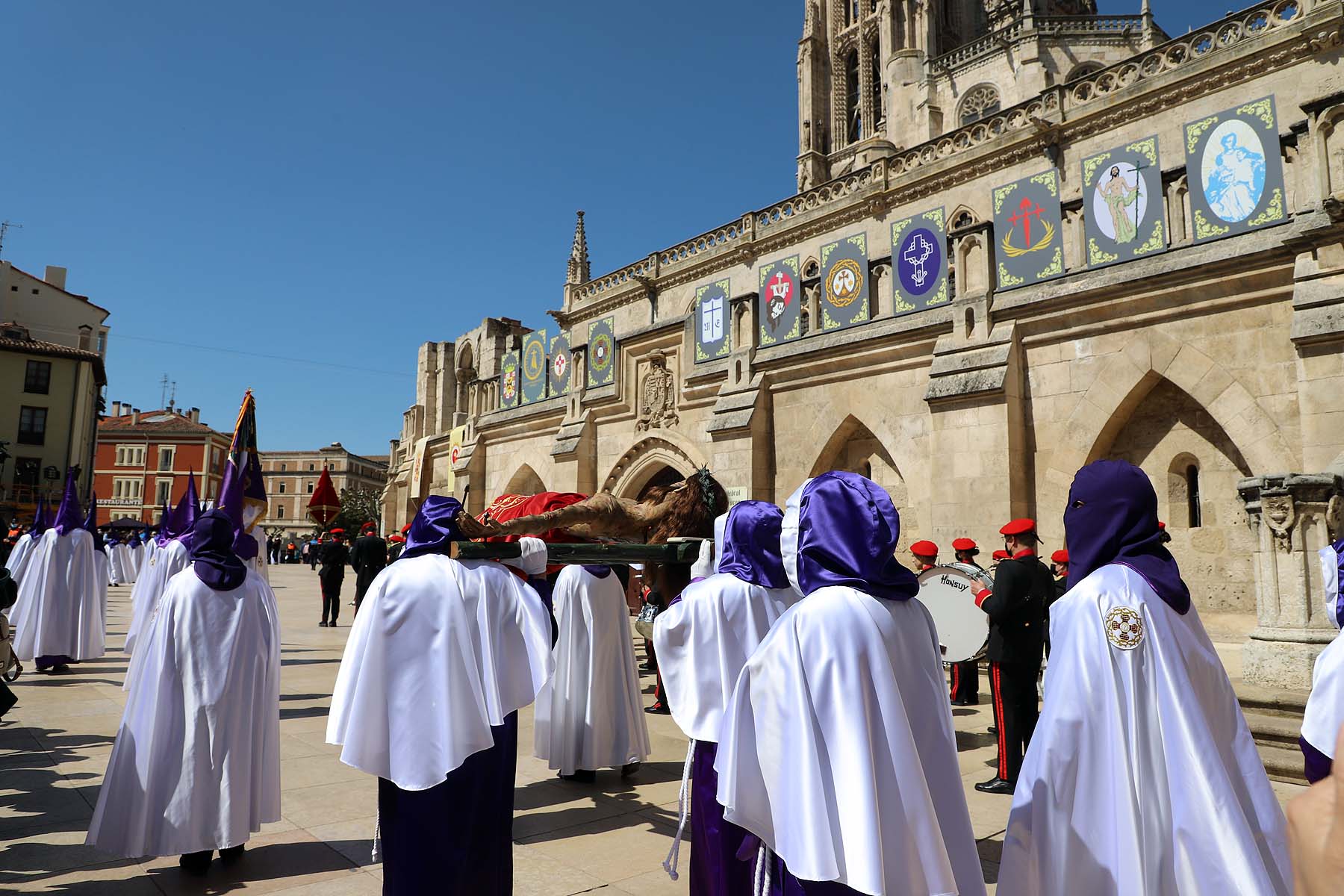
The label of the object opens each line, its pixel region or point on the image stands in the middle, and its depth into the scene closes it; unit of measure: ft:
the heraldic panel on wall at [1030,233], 38.42
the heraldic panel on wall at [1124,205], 35.42
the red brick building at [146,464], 207.31
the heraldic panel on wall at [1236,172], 32.30
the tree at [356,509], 201.26
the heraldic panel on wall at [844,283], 46.62
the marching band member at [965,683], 28.50
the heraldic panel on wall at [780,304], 50.49
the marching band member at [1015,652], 18.70
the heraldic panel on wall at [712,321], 55.11
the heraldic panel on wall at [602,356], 64.18
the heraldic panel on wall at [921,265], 42.80
